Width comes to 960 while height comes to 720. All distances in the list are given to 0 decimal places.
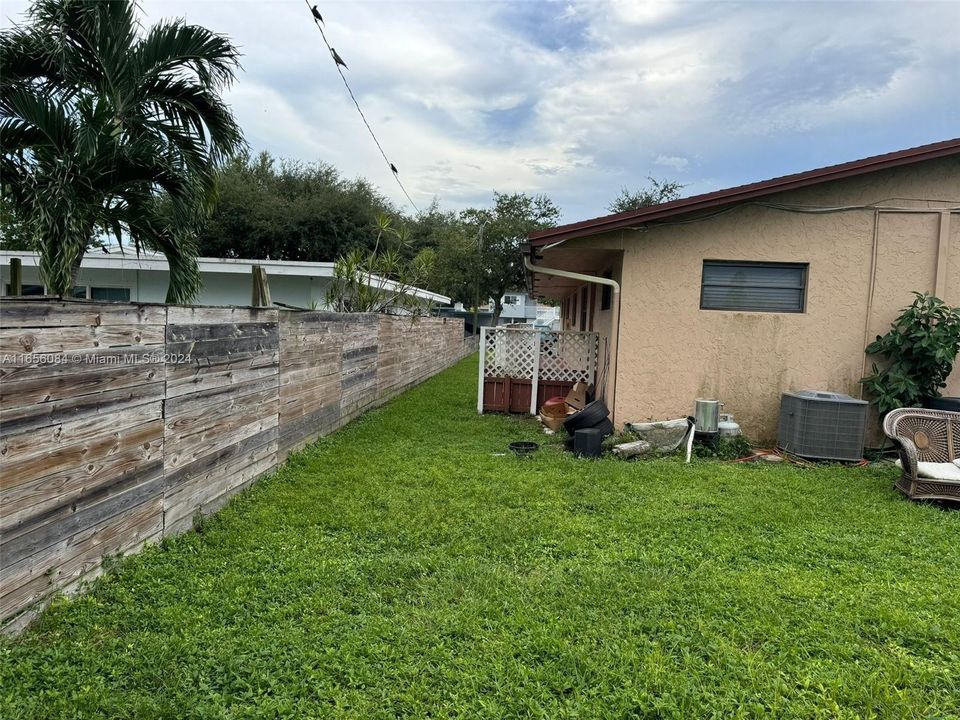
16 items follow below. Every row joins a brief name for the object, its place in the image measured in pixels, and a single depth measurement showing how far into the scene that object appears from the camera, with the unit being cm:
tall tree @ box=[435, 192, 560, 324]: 2545
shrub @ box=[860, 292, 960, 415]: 659
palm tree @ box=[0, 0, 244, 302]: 504
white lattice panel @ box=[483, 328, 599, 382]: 941
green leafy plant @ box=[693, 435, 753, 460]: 673
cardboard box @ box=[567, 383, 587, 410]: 873
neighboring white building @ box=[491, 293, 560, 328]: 4519
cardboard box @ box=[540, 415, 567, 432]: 821
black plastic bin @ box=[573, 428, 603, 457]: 648
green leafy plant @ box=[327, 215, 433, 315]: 910
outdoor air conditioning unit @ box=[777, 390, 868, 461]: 650
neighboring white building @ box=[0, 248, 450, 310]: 1323
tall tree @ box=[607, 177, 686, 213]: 2509
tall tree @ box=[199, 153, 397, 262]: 2331
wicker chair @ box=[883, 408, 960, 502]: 539
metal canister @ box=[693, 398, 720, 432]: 673
